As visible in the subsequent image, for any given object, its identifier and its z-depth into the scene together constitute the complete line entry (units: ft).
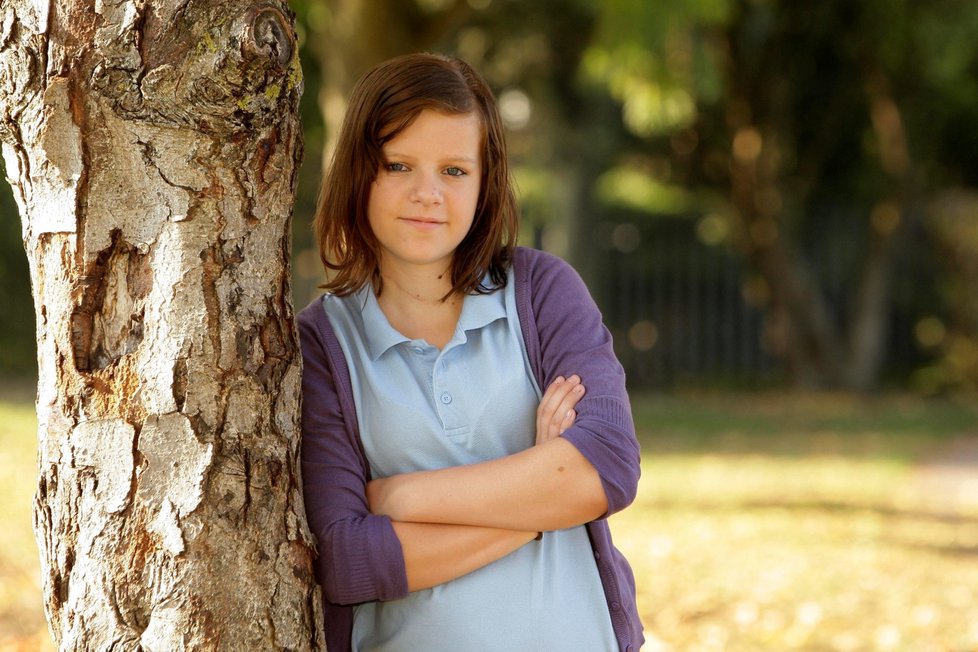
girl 14.80
